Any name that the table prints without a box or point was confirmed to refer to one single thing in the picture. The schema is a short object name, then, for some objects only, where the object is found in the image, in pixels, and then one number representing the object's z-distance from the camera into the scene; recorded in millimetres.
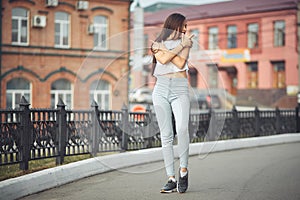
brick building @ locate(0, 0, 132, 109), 25234
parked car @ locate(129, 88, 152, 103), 35562
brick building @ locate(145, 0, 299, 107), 41531
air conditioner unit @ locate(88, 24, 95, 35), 27547
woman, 6027
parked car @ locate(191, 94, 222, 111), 38034
